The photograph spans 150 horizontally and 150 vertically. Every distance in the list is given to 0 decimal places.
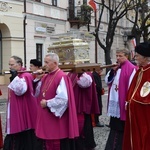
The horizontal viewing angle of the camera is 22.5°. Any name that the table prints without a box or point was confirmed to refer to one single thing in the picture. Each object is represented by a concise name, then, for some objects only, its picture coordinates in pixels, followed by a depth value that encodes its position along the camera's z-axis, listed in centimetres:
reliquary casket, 662
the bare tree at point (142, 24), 2529
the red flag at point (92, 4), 2448
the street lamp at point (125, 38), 3694
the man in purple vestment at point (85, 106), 672
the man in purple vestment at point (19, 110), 621
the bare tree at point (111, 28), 2473
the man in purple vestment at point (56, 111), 530
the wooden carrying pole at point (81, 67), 608
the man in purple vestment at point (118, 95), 615
